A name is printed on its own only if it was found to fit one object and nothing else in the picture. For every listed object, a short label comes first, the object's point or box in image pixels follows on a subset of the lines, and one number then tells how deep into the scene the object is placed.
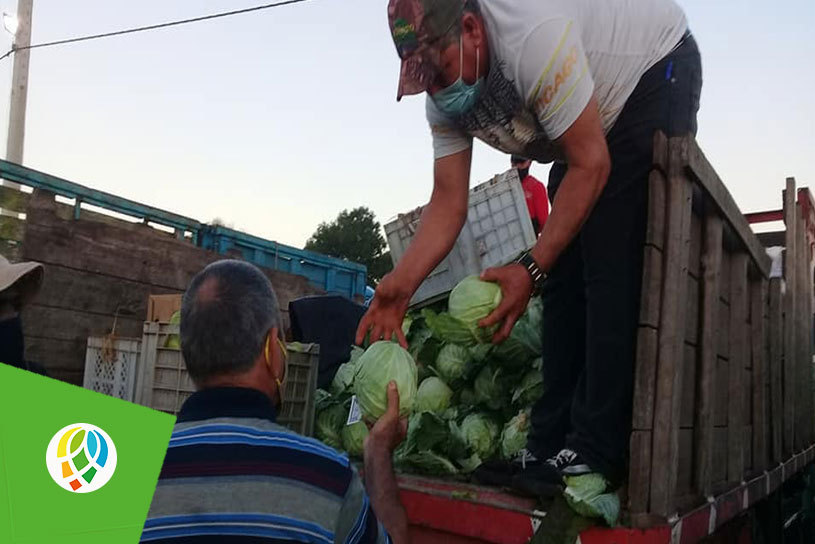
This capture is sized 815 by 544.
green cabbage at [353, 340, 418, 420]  2.47
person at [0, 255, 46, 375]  3.12
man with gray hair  1.45
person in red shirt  5.81
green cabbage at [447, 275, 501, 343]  2.37
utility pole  14.52
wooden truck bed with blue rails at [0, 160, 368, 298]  5.05
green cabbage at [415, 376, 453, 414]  3.26
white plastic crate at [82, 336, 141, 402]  3.94
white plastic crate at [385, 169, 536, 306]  5.10
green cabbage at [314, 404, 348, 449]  3.63
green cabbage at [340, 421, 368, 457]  3.32
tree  35.66
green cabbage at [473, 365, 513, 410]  3.20
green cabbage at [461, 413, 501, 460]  2.97
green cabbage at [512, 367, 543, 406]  3.06
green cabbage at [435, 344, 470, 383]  3.30
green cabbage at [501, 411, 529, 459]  2.91
